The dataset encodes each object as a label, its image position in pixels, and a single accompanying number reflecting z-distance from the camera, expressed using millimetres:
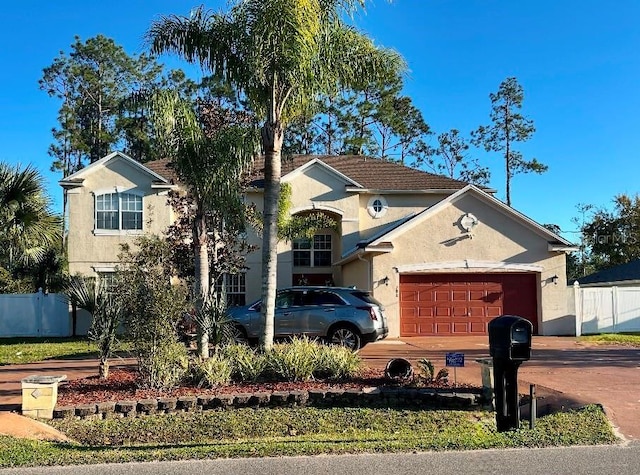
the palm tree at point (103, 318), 10664
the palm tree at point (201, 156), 11828
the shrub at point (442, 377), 10266
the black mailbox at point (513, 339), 6301
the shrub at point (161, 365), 9766
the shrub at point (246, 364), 10312
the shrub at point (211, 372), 9898
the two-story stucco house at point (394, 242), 20406
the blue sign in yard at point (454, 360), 9344
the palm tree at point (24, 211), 15258
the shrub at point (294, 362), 10305
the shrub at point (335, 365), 10500
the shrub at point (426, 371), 10267
